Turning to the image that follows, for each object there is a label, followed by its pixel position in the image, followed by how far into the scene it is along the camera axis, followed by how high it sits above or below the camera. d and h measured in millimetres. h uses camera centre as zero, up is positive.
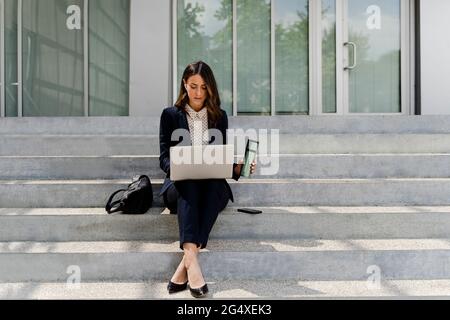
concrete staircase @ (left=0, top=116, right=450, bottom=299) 2867 -438
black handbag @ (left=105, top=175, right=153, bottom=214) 3219 -243
